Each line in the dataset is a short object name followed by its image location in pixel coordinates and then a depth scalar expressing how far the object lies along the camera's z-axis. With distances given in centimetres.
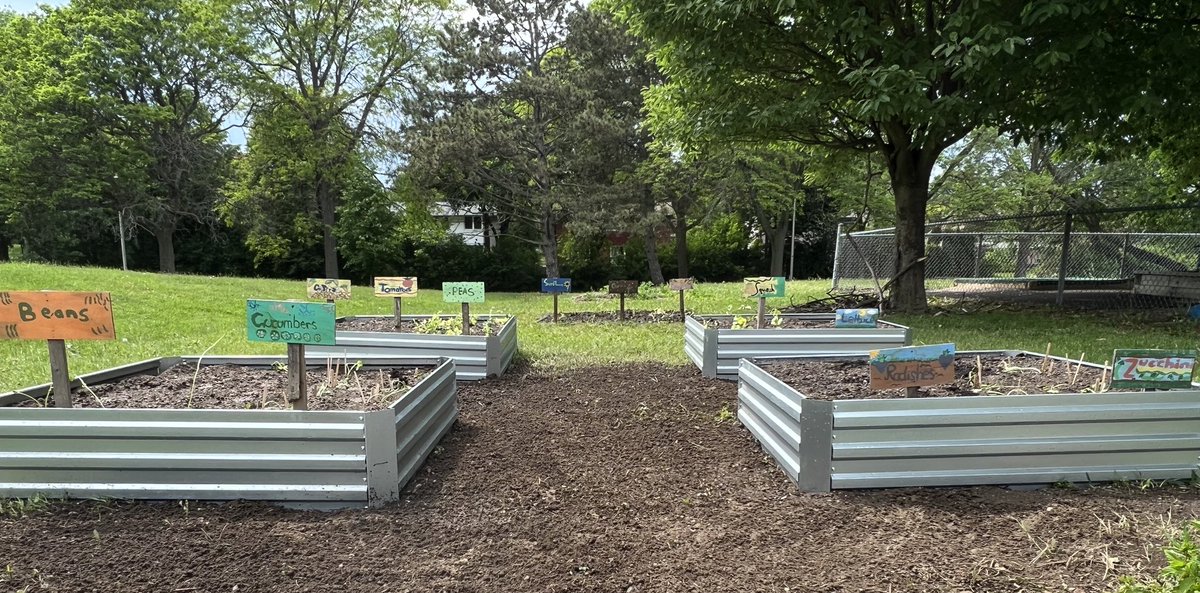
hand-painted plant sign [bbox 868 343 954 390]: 307
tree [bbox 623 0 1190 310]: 632
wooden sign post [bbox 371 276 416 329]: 608
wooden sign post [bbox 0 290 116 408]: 291
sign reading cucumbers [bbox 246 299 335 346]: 299
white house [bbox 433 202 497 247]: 2741
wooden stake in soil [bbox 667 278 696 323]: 851
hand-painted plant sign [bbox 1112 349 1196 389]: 305
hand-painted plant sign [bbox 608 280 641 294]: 907
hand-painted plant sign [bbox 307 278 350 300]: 580
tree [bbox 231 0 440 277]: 2356
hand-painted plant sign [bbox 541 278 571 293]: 952
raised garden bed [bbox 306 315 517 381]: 536
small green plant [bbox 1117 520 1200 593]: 159
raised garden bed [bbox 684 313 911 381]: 525
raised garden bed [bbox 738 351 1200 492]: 289
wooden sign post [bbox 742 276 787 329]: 571
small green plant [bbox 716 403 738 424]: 428
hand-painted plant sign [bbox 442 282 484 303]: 589
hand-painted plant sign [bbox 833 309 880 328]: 552
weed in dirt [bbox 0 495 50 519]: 264
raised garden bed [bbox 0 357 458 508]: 270
